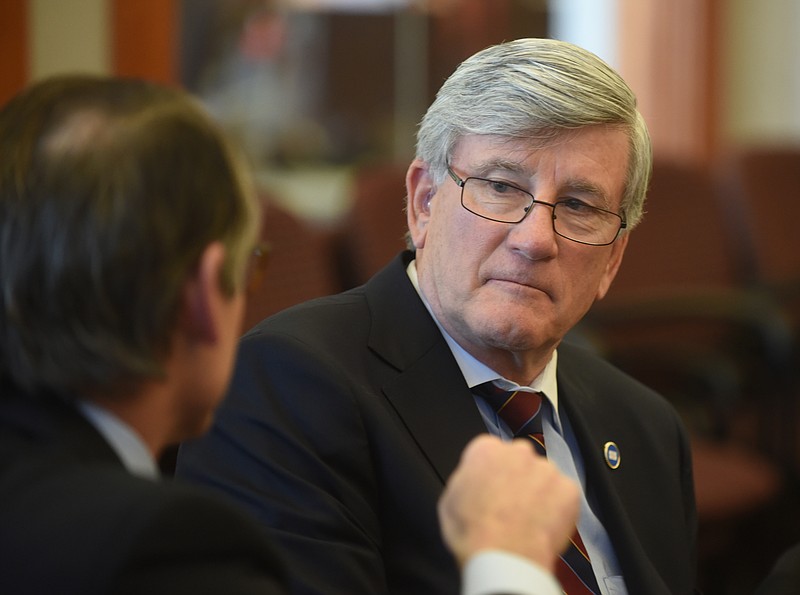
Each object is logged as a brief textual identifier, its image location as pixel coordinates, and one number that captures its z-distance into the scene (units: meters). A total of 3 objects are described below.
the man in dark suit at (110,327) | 2.86
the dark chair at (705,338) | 3.97
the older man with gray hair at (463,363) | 3.12
